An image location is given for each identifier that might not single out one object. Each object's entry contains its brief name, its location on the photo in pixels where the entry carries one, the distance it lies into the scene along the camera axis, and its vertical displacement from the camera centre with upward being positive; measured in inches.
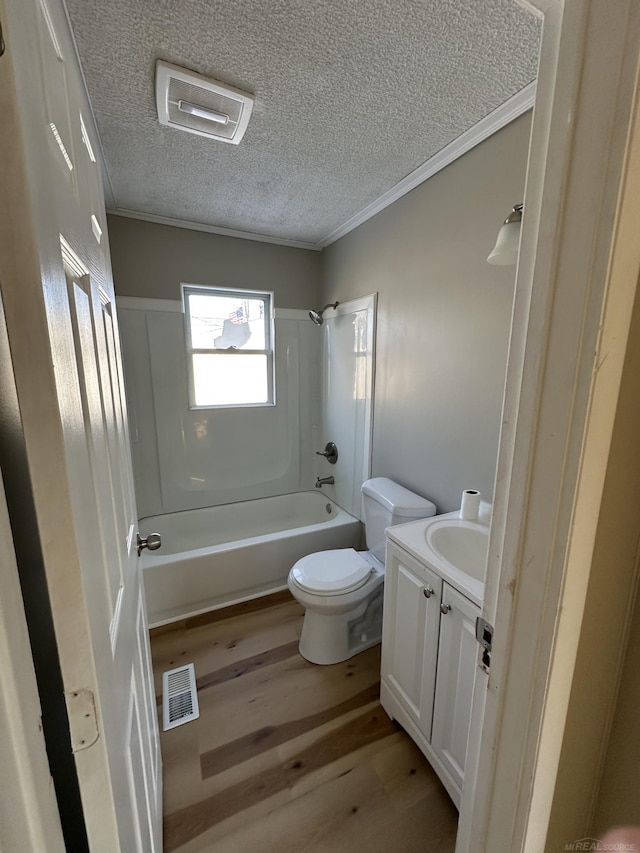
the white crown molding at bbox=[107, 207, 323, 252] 87.6 +37.9
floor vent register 58.9 -59.1
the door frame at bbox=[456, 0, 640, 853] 18.2 -0.9
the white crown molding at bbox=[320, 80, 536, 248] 48.7 +37.2
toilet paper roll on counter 57.2 -22.4
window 103.5 +6.5
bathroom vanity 43.8 -36.8
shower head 109.0 +16.0
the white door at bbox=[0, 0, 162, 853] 13.1 -1.3
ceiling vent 45.1 +37.0
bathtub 80.5 -48.8
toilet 65.3 -41.5
